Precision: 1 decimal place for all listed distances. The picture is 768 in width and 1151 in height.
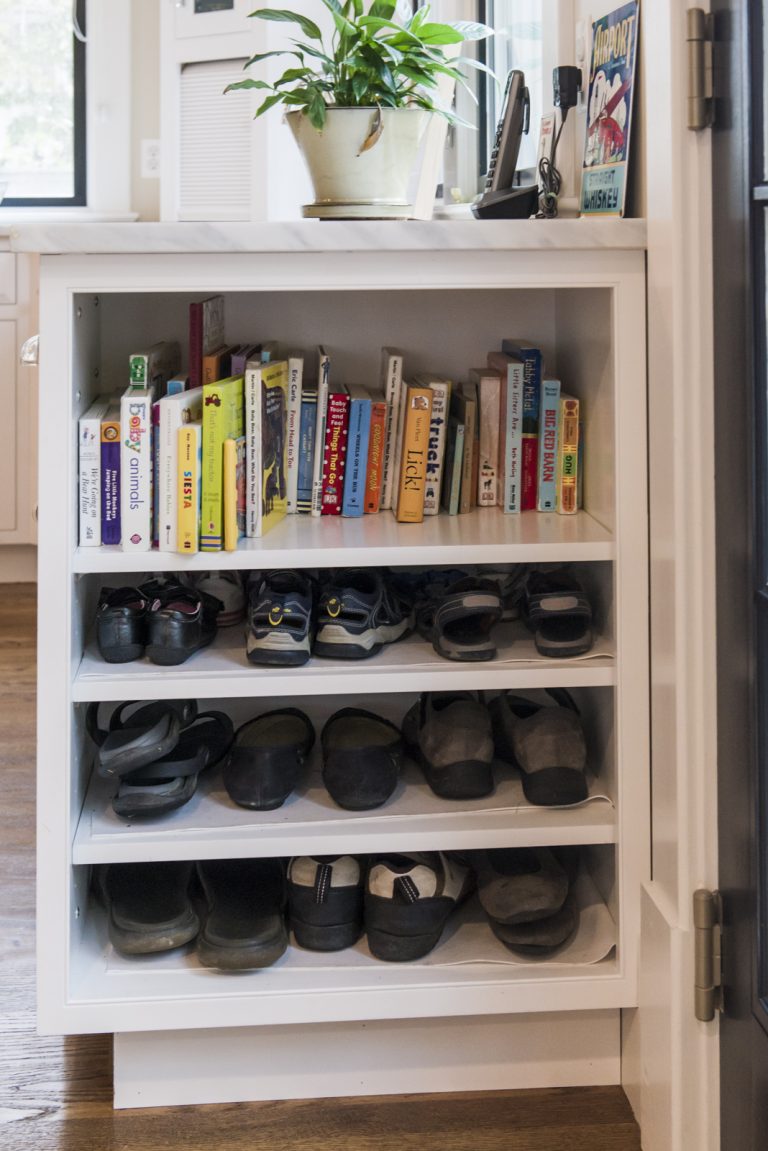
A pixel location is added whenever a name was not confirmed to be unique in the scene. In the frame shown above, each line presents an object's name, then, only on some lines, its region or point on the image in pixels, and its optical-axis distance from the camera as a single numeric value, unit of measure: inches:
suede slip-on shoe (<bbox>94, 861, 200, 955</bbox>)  50.5
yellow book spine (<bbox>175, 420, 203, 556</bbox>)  49.1
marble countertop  45.6
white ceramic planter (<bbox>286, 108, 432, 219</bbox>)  53.6
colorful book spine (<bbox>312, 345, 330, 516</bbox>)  57.1
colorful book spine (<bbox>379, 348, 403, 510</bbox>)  57.9
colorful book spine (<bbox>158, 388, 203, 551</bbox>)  49.1
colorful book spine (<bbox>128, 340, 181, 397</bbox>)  50.9
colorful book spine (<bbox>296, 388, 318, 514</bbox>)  57.5
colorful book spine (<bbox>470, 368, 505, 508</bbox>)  57.9
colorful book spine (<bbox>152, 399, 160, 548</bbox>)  49.6
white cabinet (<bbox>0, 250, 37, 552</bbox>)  145.7
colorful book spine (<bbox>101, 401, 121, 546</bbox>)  49.4
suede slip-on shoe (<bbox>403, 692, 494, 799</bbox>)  52.8
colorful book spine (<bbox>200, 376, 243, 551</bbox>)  49.5
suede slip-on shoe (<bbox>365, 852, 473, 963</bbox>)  50.9
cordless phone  58.5
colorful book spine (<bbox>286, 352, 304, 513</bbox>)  56.9
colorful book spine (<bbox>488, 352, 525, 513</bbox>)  57.6
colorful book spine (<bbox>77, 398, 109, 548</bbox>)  48.9
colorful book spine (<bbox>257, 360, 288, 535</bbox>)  54.0
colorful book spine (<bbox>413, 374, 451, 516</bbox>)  57.5
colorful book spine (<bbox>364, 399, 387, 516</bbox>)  57.9
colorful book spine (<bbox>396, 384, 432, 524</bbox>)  56.7
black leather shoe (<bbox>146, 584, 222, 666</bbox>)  51.0
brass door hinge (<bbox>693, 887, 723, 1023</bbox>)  44.0
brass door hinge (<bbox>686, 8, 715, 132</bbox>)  41.3
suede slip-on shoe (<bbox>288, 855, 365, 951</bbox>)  52.0
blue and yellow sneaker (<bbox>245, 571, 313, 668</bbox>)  50.7
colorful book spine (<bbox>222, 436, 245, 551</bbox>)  49.4
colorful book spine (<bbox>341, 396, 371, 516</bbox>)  58.0
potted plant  53.4
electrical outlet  152.1
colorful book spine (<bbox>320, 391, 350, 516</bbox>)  57.6
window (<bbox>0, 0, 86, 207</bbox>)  154.9
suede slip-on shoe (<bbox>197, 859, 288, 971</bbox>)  49.6
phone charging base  58.1
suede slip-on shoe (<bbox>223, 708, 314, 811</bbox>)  52.4
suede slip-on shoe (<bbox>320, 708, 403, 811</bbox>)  52.2
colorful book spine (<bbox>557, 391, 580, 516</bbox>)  55.7
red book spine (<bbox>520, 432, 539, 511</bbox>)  58.1
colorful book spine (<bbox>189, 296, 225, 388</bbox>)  56.3
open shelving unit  46.9
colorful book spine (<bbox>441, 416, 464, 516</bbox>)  58.1
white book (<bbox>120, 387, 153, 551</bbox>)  49.1
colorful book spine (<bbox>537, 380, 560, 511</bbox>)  56.2
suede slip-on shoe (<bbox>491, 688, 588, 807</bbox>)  51.3
